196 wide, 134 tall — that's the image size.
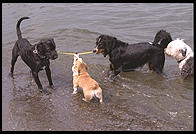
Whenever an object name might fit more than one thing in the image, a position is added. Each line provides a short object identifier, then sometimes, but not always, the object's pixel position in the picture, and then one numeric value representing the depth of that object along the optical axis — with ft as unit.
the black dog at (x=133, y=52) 24.93
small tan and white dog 21.07
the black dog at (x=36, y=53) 21.54
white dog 24.14
